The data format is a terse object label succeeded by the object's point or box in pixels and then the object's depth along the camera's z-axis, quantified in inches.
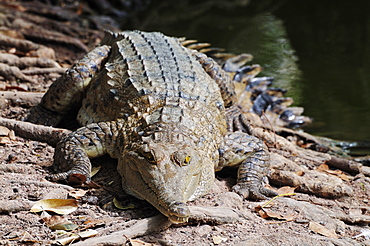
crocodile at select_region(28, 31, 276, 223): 268.2
